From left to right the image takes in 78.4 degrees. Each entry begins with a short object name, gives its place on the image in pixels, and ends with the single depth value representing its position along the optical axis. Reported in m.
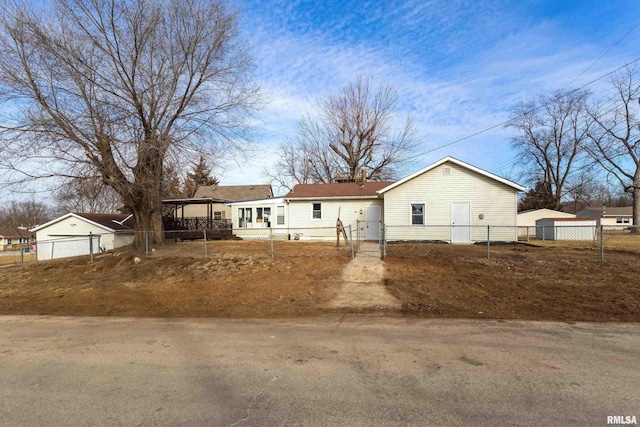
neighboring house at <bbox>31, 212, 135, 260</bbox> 30.61
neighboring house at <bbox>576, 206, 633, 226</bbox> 59.97
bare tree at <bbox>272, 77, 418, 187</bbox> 37.00
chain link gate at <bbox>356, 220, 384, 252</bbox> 22.38
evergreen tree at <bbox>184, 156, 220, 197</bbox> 54.16
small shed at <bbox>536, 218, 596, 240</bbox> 24.38
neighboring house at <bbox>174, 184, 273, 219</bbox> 37.88
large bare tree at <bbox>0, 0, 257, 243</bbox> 14.86
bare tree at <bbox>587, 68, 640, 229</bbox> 34.63
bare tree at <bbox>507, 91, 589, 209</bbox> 46.58
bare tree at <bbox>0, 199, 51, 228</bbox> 94.50
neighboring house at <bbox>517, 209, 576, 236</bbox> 42.19
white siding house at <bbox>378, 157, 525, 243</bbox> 19.77
